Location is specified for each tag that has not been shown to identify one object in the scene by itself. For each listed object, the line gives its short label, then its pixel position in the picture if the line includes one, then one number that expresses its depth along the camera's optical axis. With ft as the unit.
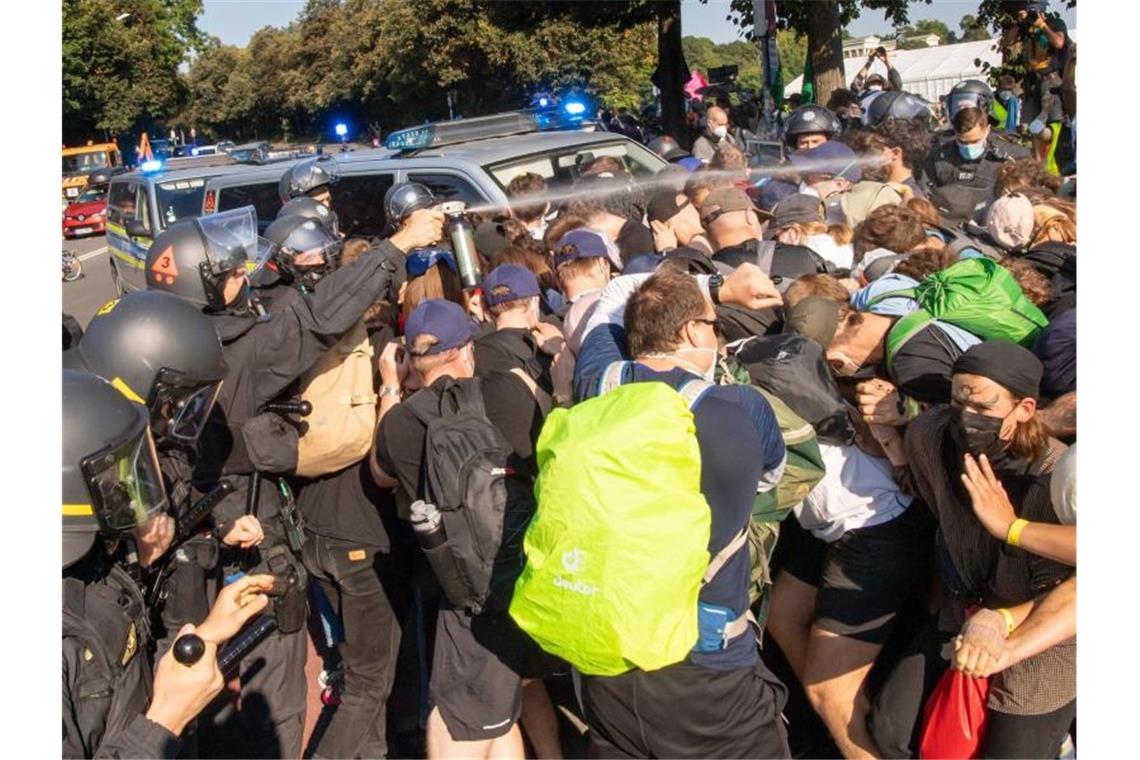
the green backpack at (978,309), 10.27
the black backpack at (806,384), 10.34
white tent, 68.64
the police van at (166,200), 29.40
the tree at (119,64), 119.75
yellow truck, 102.22
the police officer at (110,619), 7.00
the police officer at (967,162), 20.43
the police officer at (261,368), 11.33
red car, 79.46
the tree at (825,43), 49.29
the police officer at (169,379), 9.21
